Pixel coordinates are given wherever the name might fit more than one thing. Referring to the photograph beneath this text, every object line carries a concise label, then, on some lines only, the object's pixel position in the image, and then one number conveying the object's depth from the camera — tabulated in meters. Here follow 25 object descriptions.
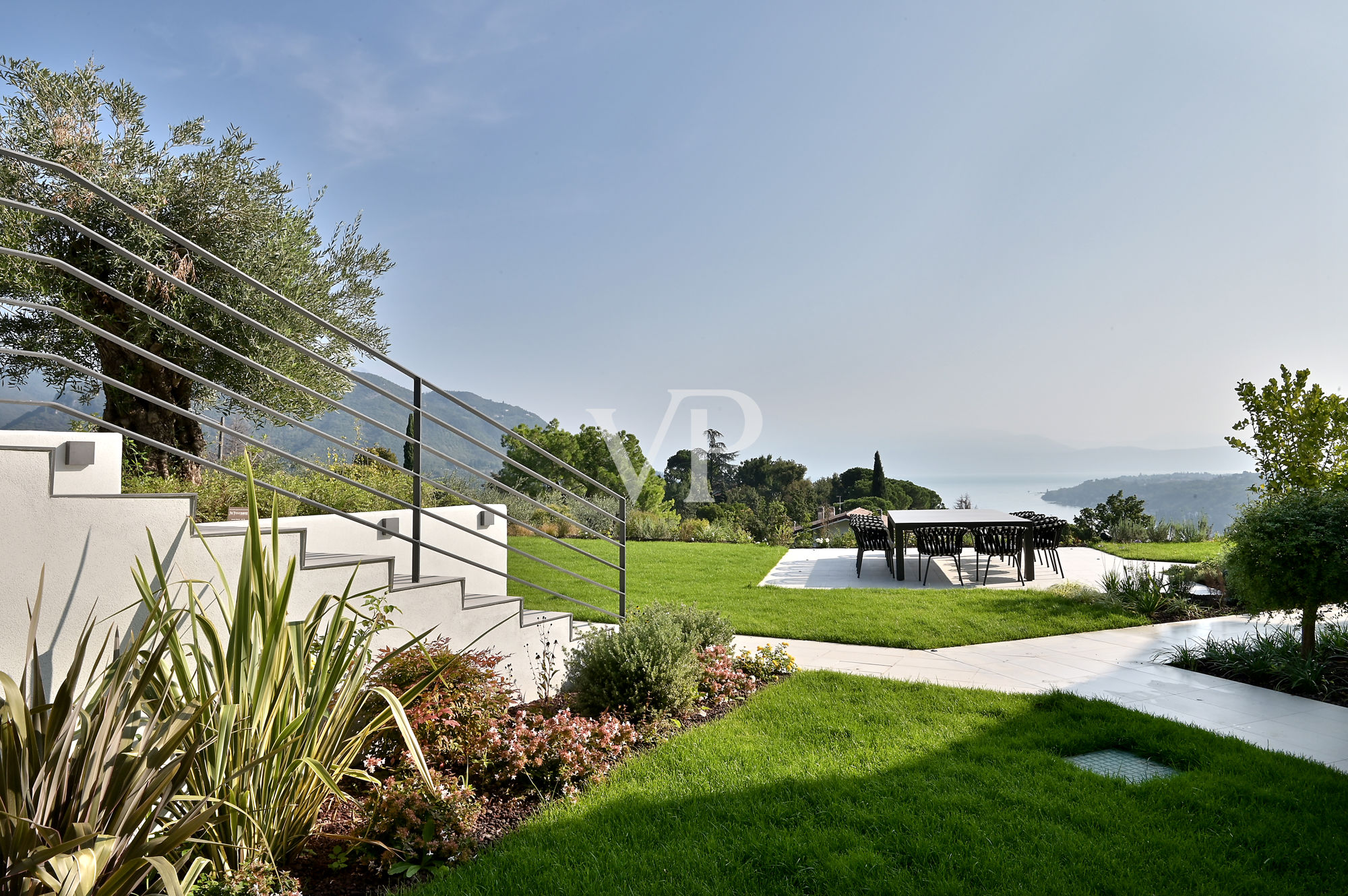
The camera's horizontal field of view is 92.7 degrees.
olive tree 5.09
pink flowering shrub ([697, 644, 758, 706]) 4.46
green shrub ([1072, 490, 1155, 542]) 14.82
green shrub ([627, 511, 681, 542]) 15.88
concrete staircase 2.14
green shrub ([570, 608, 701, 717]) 3.96
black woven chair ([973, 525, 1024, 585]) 9.00
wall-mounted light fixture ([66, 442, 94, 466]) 2.54
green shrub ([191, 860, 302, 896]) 1.96
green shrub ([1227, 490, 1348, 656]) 4.55
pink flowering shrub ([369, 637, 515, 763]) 2.98
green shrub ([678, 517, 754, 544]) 15.98
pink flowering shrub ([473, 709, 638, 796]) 3.02
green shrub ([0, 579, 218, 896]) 1.53
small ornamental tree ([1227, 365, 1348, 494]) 6.92
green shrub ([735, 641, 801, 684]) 4.95
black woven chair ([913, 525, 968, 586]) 9.13
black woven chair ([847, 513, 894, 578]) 9.61
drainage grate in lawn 3.21
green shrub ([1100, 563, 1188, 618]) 7.05
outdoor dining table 9.02
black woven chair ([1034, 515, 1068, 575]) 9.27
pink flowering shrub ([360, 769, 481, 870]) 2.45
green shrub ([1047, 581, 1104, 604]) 7.58
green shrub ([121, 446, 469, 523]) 4.31
